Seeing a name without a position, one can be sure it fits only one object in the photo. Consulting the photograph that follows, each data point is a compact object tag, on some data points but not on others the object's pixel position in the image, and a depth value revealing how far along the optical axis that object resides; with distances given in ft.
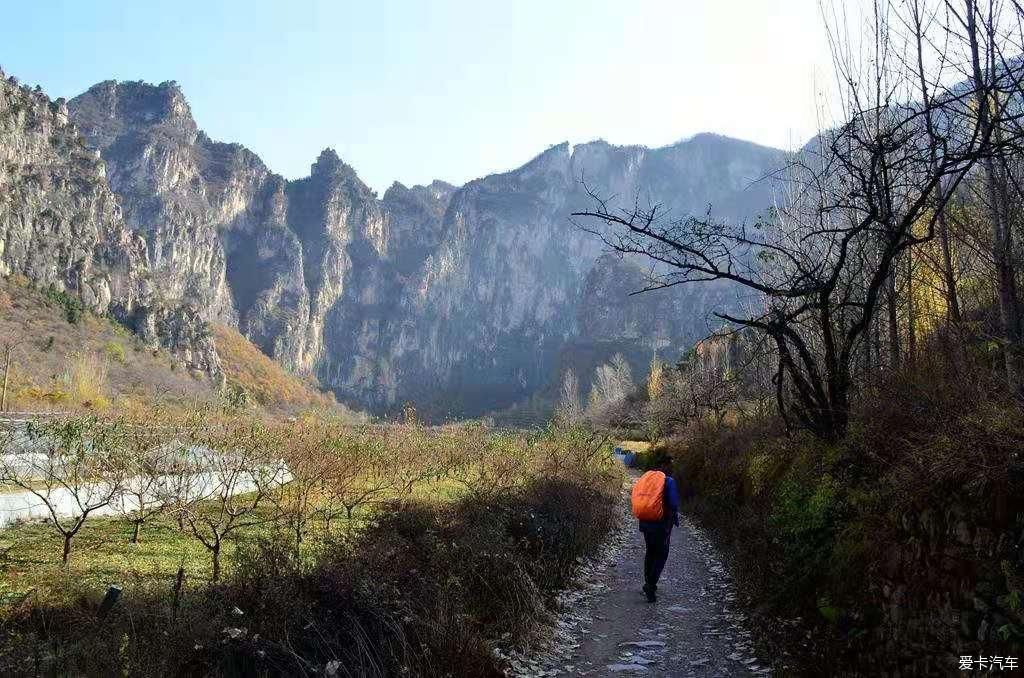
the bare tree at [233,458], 33.86
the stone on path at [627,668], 20.65
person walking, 28.55
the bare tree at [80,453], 34.94
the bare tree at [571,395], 249.90
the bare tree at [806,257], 21.56
